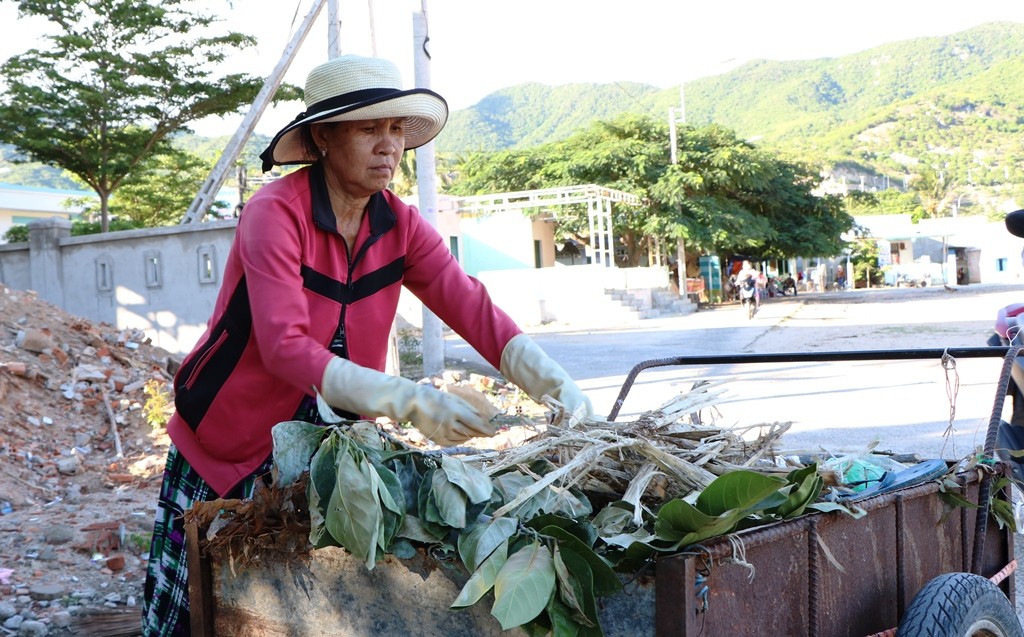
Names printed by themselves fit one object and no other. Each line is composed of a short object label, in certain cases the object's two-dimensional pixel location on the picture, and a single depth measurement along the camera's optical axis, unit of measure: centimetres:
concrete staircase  2382
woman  218
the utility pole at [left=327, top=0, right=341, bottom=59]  1017
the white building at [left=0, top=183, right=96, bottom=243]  4247
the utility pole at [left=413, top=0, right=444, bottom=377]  1068
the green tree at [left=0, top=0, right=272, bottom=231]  1741
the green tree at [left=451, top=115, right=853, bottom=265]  2867
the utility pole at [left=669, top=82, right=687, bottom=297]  2884
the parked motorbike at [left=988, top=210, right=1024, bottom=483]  421
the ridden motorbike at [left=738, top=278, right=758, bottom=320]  2402
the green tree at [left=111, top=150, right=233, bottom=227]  2533
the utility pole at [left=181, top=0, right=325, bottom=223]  1138
